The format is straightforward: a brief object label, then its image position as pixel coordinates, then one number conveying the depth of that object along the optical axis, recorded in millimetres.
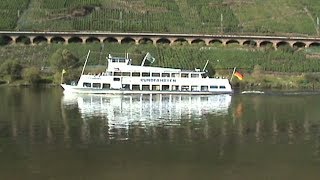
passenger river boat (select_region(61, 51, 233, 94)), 61250
